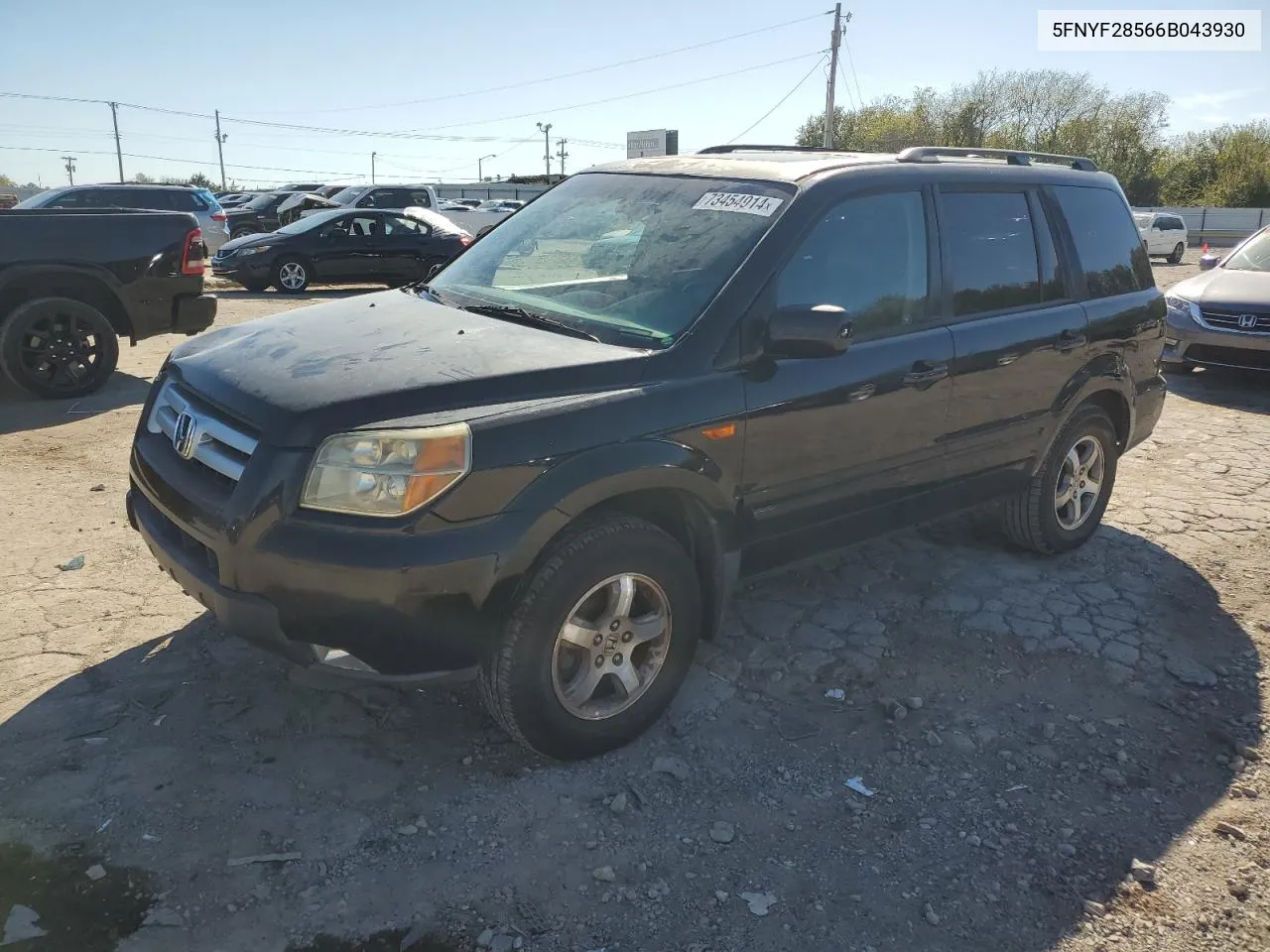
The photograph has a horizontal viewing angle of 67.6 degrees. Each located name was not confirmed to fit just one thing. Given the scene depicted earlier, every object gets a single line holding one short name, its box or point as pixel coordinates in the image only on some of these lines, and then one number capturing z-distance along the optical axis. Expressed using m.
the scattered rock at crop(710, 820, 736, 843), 2.77
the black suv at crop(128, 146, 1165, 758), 2.59
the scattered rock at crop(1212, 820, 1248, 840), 2.88
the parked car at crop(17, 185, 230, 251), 15.56
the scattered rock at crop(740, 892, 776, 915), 2.50
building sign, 29.22
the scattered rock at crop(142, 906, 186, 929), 2.35
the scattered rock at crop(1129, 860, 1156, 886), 2.68
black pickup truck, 7.27
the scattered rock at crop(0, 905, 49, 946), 2.29
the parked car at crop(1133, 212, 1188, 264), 30.38
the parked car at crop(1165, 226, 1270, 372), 8.69
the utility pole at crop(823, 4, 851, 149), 44.92
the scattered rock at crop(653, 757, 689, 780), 3.05
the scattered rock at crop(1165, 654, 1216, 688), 3.79
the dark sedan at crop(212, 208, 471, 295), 15.59
